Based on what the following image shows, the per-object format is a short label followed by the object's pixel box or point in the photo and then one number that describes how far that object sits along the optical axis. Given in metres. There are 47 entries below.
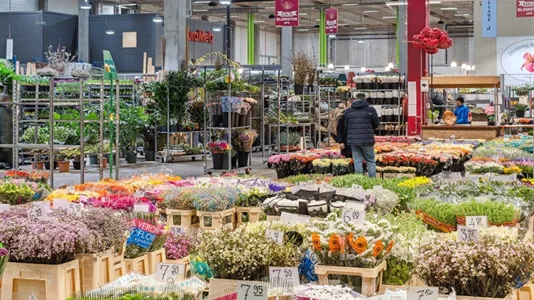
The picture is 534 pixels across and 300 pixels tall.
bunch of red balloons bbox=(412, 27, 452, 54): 14.36
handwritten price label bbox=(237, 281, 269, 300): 3.03
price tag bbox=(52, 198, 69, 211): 5.29
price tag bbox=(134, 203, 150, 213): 5.37
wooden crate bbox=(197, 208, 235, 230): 6.10
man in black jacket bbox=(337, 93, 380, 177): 10.94
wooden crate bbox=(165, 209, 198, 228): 6.27
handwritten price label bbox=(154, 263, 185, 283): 3.58
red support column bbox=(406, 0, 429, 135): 17.19
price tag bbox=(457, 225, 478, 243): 3.75
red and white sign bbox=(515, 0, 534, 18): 18.48
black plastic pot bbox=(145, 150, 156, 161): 19.12
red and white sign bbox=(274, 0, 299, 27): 20.67
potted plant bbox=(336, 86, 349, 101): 18.23
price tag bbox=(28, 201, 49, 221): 4.35
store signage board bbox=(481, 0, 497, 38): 21.55
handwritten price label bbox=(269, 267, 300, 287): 3.43
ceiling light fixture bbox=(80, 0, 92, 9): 26.71
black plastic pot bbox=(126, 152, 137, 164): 18.30
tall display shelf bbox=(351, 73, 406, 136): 17.12
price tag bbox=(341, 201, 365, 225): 3.96
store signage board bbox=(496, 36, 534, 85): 21.00
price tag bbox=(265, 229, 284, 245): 3.93
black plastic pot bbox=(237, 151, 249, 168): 15.27
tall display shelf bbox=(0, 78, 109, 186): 9.02
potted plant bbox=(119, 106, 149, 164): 17.58
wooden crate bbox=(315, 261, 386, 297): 3.62
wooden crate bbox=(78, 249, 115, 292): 4.18
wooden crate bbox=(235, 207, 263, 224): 6.45
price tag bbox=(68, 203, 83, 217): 4.70
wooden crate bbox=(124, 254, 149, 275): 4.55
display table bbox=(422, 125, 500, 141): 15.00
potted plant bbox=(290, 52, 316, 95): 19.28
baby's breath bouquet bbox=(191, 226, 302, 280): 3.64
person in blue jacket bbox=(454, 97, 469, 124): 16.47
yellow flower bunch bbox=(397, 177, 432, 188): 7.01
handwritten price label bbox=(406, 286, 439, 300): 3.02
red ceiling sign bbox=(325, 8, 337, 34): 28.02
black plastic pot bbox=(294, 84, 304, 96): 19.26
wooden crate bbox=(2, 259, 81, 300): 3.97
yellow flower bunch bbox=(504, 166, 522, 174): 8.59
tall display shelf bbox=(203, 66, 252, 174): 14.00
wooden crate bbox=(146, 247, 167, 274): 4.69
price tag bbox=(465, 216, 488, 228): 4.42
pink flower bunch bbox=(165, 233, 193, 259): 4.98
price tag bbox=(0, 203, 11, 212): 5.31
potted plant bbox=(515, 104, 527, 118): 18.12
